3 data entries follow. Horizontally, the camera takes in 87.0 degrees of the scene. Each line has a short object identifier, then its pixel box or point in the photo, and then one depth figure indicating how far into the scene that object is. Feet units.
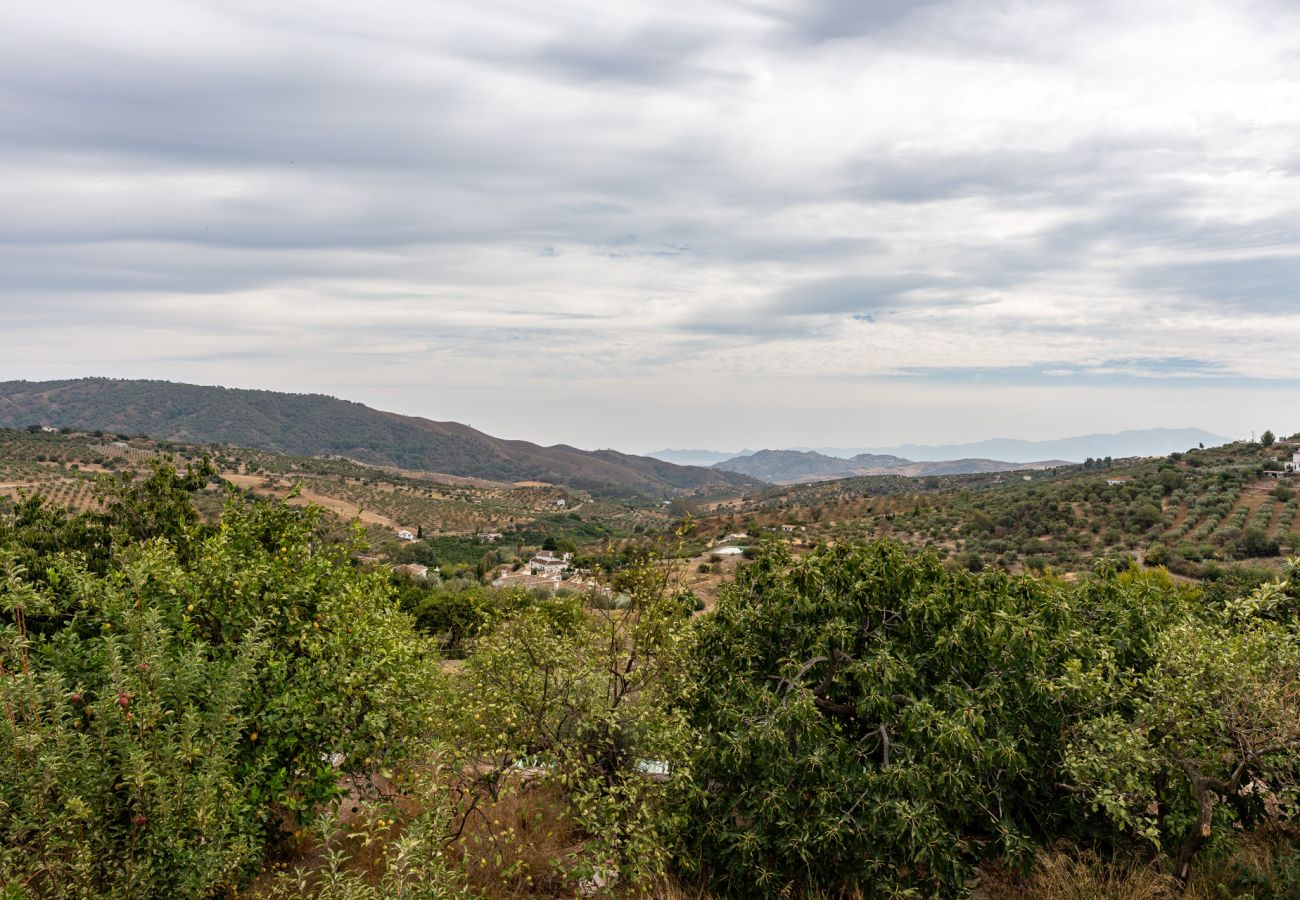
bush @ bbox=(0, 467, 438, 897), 14.99
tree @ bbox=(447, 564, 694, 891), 20.49
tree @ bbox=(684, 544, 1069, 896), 21.53
